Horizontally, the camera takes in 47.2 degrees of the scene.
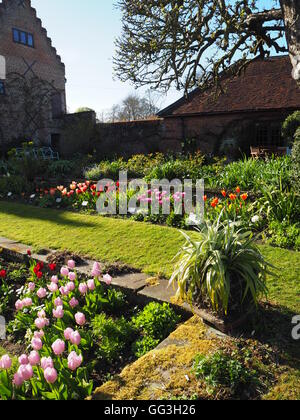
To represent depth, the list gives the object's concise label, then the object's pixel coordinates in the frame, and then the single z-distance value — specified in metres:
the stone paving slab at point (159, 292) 3.76
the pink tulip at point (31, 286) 3.77
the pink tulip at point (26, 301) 3.36
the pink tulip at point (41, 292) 3.51
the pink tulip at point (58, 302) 3.29
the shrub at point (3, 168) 13.30
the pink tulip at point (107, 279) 3.75
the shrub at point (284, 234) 5.21
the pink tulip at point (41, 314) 3.08
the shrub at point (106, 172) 11.55
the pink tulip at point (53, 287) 3.54
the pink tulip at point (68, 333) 2.68
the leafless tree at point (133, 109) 42.72
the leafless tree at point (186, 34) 5.89
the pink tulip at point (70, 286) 3.56
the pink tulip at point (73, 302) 3.34
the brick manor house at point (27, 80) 19.12
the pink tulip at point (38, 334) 2.82
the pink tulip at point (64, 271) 3.81
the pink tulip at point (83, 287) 3.55
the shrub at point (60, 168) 12.16
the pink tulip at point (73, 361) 2.39
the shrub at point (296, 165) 6.24
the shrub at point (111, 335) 3.08
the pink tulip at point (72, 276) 3.64
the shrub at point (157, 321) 3.29
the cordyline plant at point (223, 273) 3.07
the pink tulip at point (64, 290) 3.50
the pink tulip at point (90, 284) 3.60
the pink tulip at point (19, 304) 3.35
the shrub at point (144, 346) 3.07
